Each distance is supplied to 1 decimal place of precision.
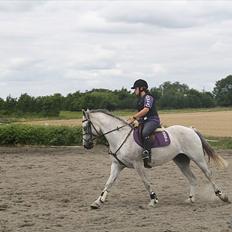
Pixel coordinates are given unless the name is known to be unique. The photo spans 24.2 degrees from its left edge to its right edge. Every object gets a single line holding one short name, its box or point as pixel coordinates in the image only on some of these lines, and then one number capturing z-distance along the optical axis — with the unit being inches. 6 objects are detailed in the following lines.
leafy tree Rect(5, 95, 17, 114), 2321.0
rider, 403.2
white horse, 406.6
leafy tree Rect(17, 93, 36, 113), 2321.6
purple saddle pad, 407.8
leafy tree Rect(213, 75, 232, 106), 3575.1
